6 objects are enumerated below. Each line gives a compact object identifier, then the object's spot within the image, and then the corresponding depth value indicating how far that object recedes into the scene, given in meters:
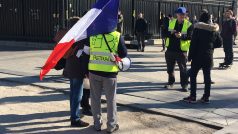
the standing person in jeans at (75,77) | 7.20
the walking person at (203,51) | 8.89
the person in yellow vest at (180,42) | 10.05
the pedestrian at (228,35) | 14.10
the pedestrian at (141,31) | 19.28
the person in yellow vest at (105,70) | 6.82
